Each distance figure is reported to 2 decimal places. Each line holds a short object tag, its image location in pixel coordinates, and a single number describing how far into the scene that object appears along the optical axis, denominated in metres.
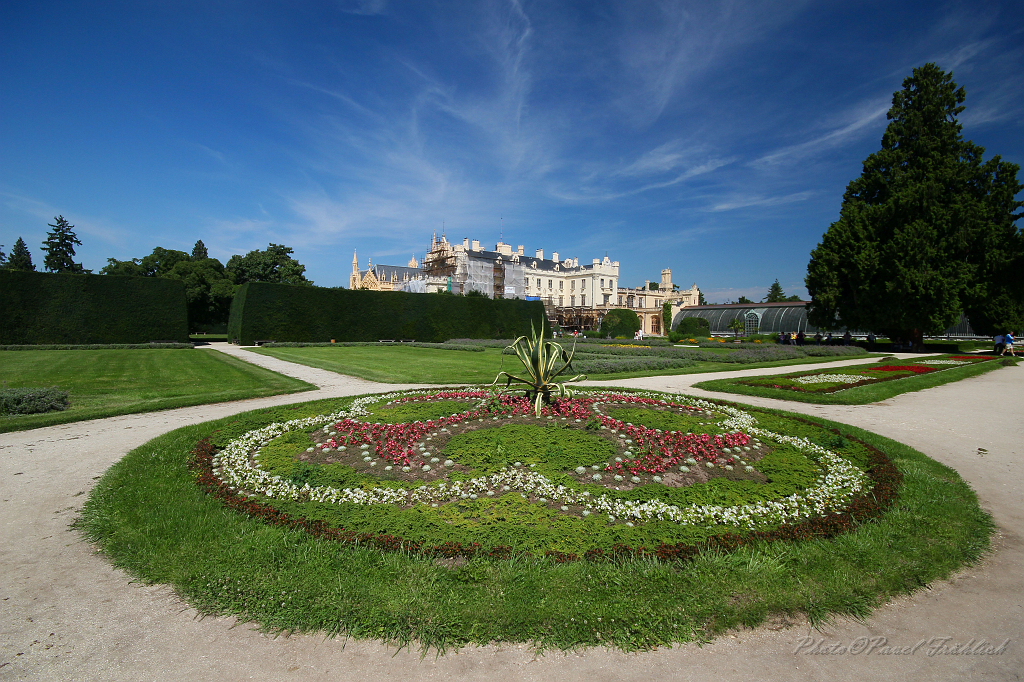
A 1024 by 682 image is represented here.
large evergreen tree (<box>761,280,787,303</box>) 102.69
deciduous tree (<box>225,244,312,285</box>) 50.97
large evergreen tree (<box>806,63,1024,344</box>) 25.38
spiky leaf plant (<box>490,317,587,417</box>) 6.86
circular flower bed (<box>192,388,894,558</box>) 3.72
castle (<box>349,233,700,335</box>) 64.62
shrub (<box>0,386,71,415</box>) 8.23
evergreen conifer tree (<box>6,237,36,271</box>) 58.85
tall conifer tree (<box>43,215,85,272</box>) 53.53
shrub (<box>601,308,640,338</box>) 44.97
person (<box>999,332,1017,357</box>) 23.35
